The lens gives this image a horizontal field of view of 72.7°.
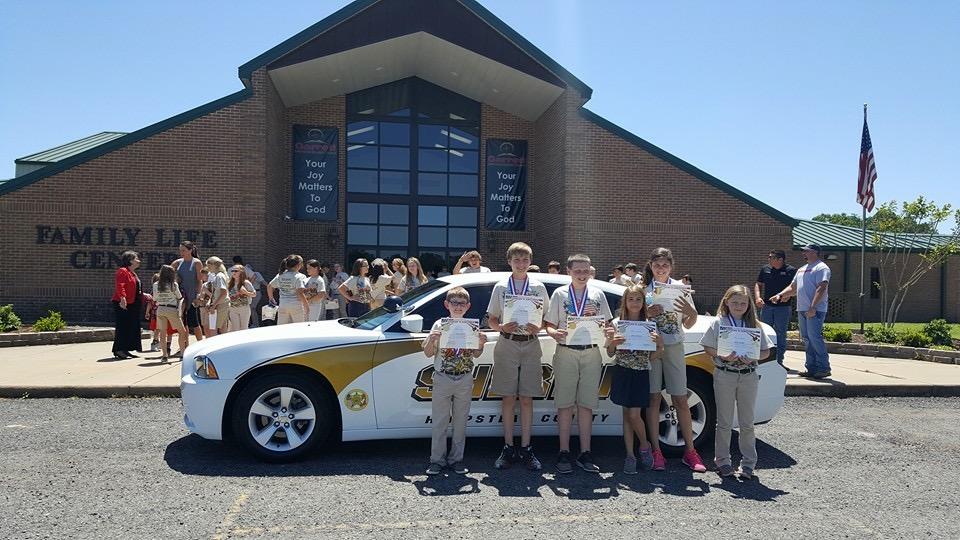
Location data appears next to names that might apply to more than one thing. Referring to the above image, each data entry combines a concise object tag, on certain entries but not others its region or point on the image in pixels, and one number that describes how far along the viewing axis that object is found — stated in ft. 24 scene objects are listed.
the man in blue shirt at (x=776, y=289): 29.30
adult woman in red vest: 32.99
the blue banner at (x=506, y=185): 66.74
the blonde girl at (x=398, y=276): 33.27
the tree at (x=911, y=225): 57.06
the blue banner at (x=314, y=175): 63.36
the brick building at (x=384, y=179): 51.55
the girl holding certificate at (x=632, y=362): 16.47
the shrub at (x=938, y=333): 41.78
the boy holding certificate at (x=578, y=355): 16.48
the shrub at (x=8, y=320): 42.09
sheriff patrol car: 16.67
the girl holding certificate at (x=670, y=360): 17.01
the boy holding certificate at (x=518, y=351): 16.43
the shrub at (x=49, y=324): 41.75
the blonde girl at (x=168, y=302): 31.58
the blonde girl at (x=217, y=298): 31.83
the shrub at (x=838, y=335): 42.88
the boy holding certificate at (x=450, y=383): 16.26
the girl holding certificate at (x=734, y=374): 16.24
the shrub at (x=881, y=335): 43.17
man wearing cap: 28.91
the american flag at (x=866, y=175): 54.13
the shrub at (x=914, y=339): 41.16
